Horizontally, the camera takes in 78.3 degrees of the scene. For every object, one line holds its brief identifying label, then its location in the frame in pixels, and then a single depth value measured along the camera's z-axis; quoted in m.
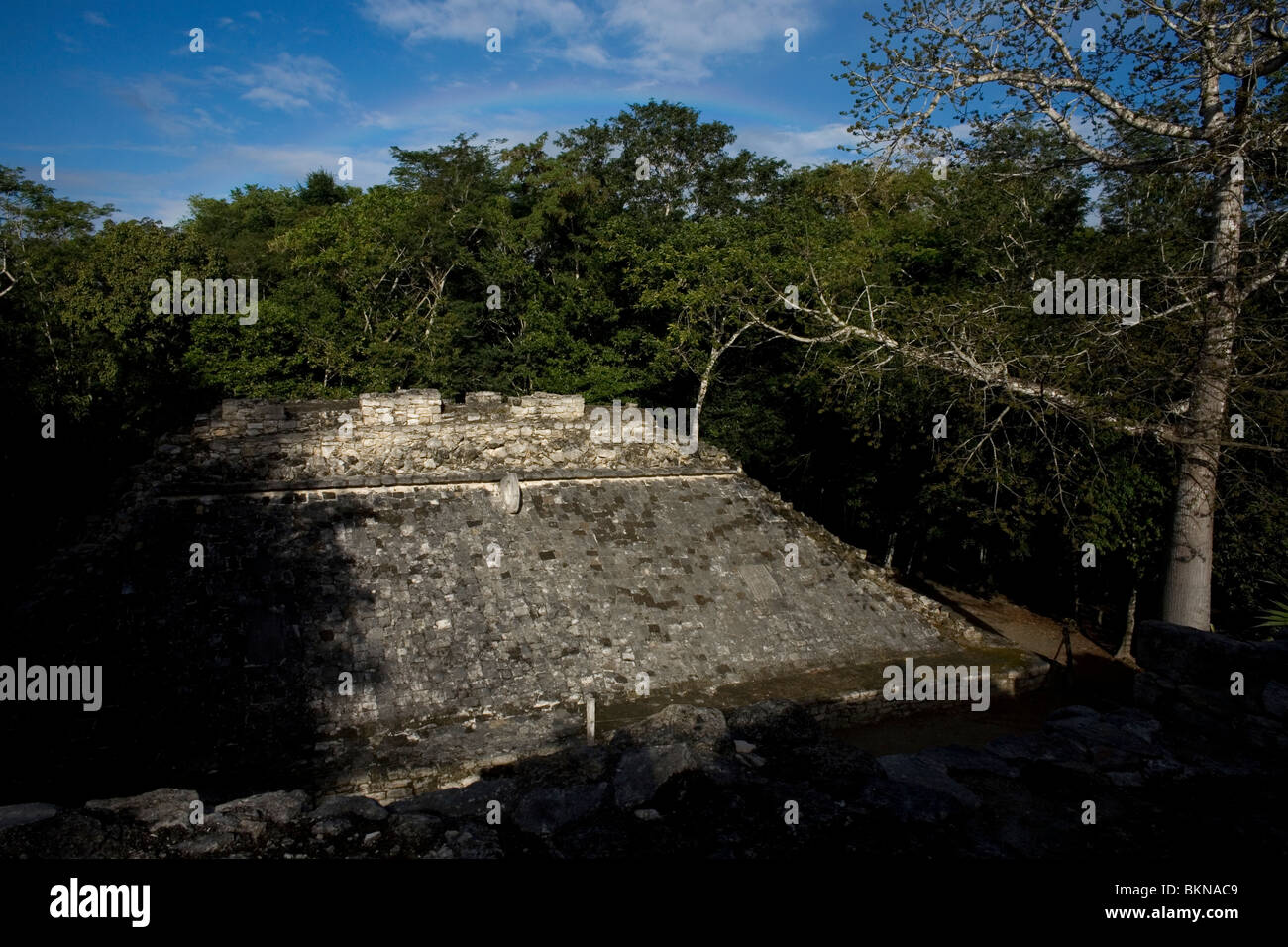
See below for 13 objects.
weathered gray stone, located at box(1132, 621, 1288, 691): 5.65
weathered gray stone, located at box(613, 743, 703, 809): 4.08
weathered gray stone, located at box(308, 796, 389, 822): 3.84
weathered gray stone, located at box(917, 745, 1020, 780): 5.01
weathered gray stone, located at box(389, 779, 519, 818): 4.04
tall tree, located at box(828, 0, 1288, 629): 10.12
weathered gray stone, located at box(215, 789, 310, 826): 3.78
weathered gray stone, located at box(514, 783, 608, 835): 3.87
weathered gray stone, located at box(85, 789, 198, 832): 3.65
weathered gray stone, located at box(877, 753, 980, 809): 4.39
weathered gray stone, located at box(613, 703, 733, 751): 4.78
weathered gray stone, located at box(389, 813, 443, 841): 3.68
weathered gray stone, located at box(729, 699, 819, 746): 5.14
